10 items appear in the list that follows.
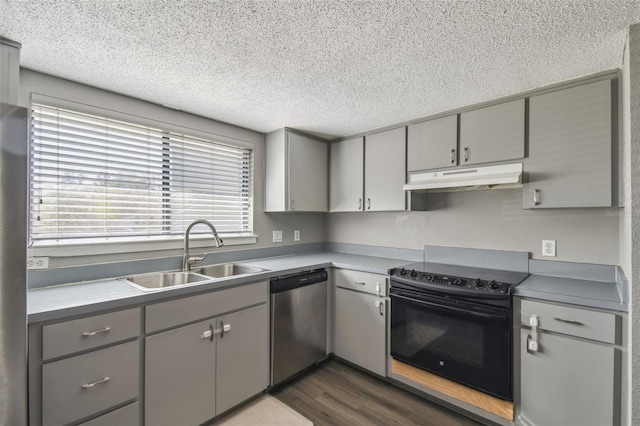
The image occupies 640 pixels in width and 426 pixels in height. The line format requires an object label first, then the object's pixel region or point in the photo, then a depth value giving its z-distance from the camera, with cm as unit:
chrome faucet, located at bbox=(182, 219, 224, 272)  234
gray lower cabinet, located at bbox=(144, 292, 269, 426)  170
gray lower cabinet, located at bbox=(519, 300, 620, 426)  154
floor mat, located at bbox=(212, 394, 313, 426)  197
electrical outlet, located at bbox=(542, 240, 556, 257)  216
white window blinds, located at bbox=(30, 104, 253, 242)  186
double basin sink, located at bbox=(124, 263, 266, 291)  216
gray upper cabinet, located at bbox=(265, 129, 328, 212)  290
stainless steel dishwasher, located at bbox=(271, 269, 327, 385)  231
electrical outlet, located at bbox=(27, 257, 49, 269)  174
